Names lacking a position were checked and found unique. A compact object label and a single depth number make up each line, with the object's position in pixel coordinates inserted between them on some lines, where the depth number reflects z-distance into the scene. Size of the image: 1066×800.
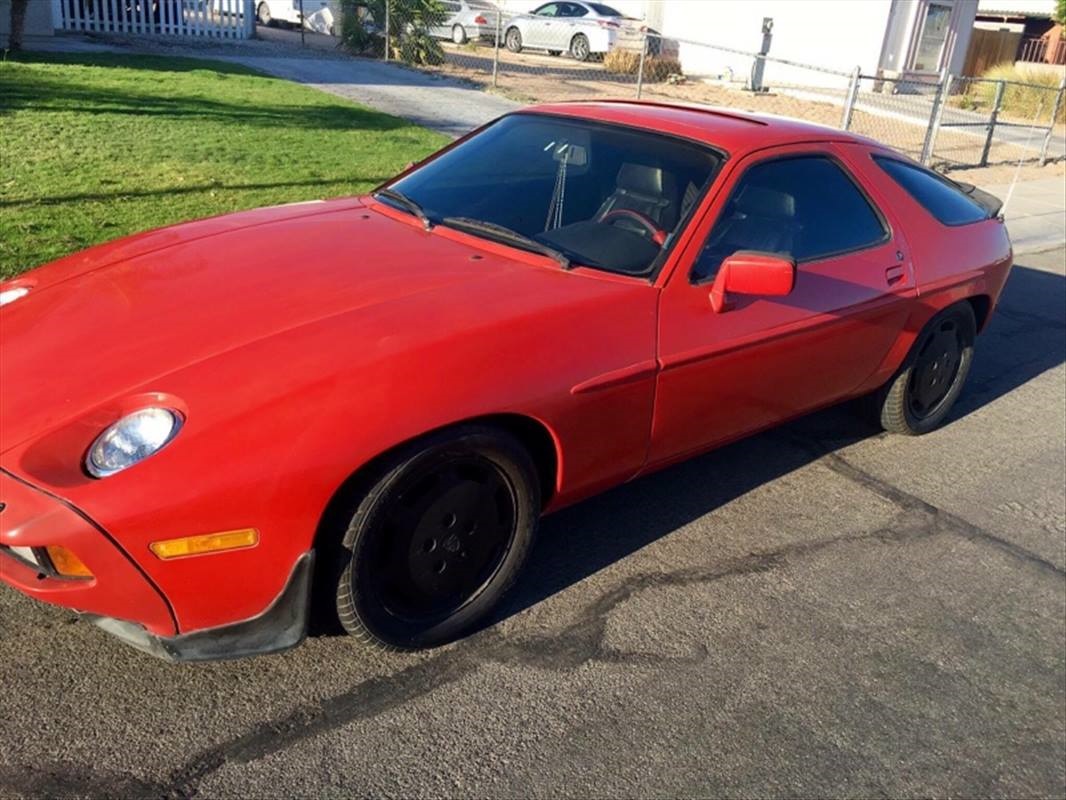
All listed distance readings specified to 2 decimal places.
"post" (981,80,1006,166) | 14.60
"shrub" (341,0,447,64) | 19.80
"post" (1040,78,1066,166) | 16.27
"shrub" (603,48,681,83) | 23.33
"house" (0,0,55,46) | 16.73
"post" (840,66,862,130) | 12.40
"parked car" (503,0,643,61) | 25.31
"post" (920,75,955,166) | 12.96
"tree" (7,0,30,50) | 14.63
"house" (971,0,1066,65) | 36.81
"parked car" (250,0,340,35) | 25.50
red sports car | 2.46
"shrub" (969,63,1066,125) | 21.23
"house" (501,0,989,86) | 23.19
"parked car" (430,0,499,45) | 27.03
